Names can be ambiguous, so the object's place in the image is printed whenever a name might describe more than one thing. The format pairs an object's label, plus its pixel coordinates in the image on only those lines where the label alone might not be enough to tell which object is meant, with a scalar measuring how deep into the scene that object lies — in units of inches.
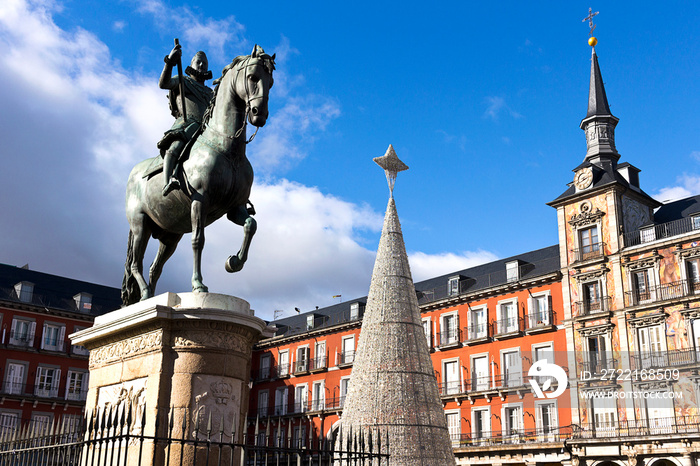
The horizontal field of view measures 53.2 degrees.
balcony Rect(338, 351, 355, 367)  1770.4
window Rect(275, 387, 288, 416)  1926.7
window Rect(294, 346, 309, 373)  1903.3
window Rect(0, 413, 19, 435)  1504.9
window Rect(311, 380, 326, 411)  1820.9
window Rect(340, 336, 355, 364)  1781.5
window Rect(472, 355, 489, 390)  1498.5
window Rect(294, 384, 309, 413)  1875.7
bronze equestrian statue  257.4
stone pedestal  234.7
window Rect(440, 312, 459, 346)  1592.8
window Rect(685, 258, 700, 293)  1230.9
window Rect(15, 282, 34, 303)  1785.2
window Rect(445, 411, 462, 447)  1503.6
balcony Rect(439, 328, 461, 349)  1574.8
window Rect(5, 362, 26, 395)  1652.3
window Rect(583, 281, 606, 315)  1350.9
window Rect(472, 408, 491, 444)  1467.8
